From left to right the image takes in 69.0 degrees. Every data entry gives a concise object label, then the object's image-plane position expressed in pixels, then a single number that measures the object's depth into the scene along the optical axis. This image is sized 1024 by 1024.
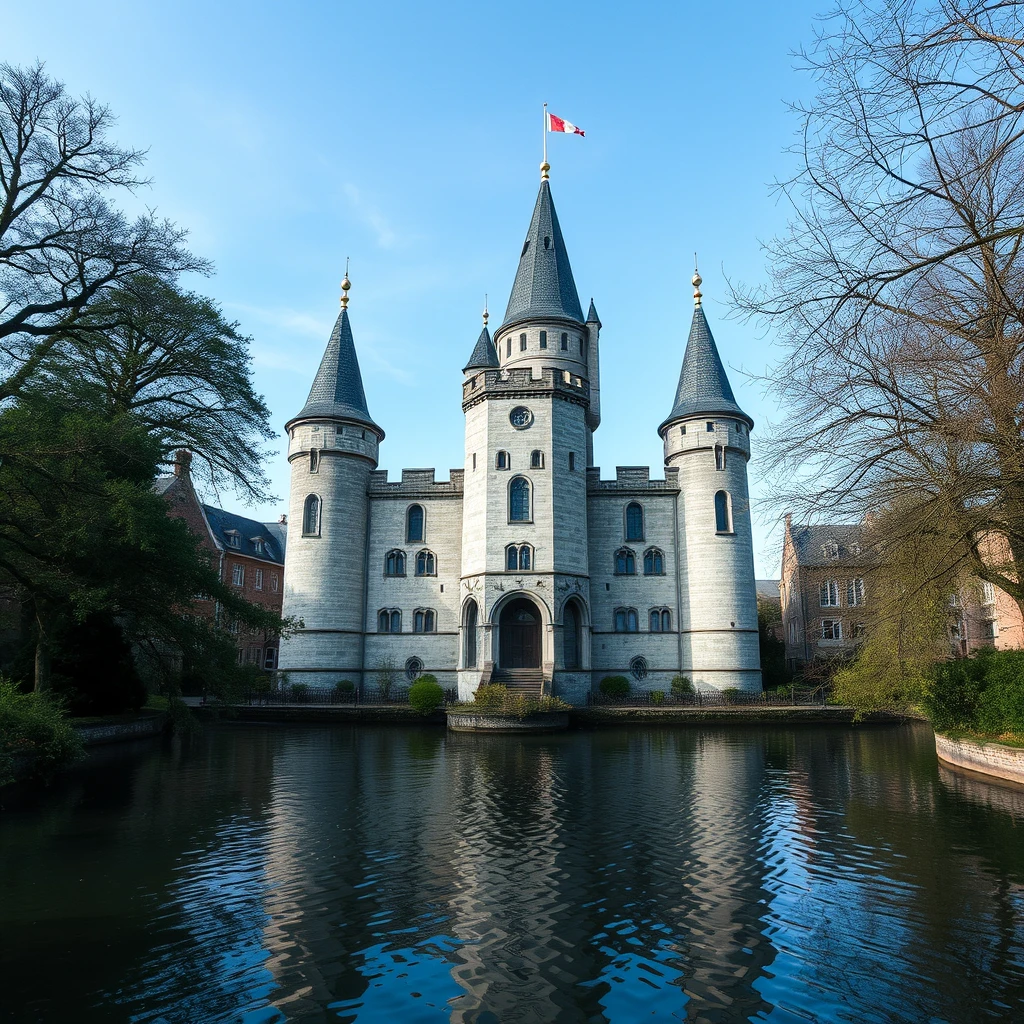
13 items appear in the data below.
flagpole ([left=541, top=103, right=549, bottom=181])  40.84
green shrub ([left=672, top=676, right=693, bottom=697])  33.22
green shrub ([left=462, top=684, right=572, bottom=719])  26.47
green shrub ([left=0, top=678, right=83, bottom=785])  13.95
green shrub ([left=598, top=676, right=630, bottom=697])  32.84
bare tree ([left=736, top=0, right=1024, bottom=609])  8.59
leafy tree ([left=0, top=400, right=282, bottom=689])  14.89
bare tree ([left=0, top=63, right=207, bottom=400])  14.42
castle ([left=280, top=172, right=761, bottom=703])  32.34
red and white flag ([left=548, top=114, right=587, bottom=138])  37.94
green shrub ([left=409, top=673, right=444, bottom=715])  29.97
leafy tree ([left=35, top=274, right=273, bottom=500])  19.56
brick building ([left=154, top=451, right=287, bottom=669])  41.62
